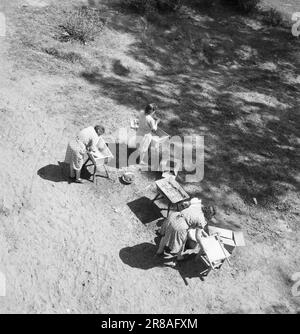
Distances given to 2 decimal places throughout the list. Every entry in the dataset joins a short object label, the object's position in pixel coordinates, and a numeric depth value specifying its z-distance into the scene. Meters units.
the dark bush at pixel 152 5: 16.84
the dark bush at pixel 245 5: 18.28
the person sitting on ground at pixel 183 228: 7.98
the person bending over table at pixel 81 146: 9.12
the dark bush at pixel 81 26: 14.64
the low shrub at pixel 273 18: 17.89
